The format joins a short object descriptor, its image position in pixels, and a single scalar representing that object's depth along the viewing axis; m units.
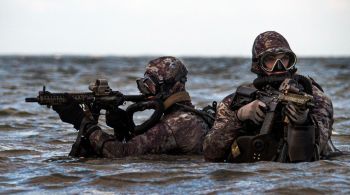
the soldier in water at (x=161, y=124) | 19.33
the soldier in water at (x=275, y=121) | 15.90
